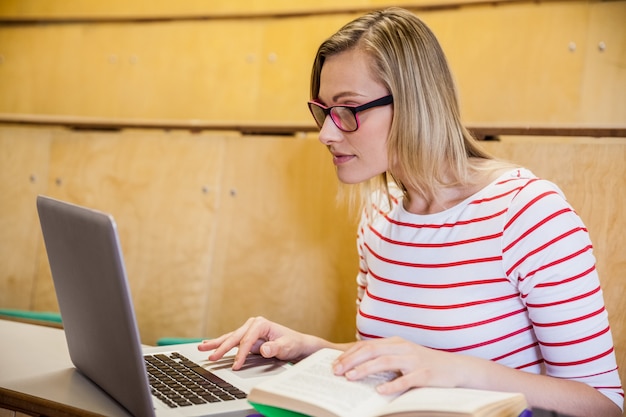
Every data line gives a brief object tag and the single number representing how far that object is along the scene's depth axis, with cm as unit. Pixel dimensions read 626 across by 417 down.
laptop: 68
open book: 62
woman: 93
